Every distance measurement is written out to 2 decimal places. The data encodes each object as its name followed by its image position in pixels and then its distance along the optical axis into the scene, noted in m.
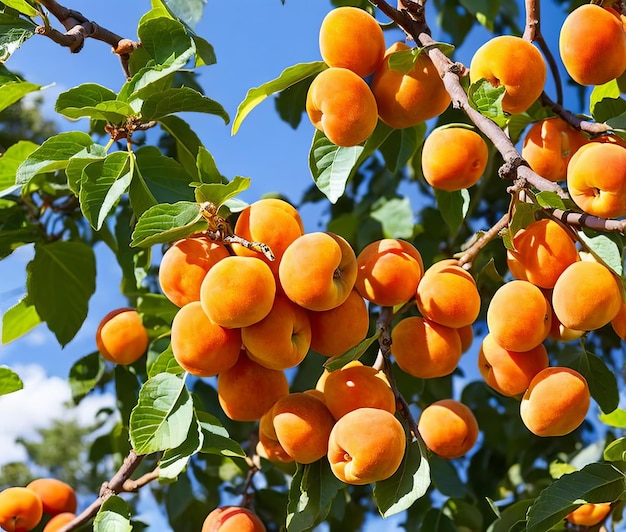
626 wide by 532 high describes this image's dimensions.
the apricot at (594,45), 1.18
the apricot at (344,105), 1.16
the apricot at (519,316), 1.12
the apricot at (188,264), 1.11
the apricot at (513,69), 1.17
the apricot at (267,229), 1.11
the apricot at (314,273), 1.08
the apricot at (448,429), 1.20
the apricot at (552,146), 1.20
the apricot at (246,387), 1.14
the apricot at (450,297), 1.15
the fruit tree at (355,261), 1.10
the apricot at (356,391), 1.12
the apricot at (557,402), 1.11
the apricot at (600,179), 1.11
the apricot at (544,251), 1.12
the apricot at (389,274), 1.15
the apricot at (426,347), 1.16
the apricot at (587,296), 1.09
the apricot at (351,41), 1.18
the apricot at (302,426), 1.12
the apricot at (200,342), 1.10
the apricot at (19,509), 1.32
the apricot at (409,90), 1.19
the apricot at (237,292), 1.07
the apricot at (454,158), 1.19
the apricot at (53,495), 1.38
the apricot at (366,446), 1.09
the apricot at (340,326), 1.12
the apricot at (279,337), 1.09
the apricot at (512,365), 1.15
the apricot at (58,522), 1.34
